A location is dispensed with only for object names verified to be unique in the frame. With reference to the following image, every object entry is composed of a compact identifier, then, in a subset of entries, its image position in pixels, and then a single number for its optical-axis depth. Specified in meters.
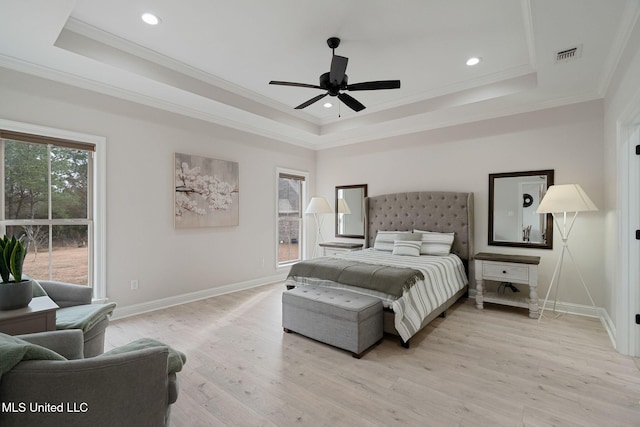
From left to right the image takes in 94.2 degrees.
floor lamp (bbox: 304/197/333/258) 5.36
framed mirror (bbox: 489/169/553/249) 3.91
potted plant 1.71
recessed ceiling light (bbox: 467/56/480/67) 3.32
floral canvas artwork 4.12
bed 2.89
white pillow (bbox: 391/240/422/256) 4.23
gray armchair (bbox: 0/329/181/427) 0.97
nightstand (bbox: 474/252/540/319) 3.56
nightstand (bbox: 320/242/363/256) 5.34
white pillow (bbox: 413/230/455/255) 4.27
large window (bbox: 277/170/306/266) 5.73
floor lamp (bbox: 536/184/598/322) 3.29
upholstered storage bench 2.64
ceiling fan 2.70
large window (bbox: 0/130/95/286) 2.97
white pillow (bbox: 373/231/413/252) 4.58
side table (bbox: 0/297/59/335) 1.61
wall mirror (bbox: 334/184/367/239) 5.69
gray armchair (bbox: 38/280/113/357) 2.21
